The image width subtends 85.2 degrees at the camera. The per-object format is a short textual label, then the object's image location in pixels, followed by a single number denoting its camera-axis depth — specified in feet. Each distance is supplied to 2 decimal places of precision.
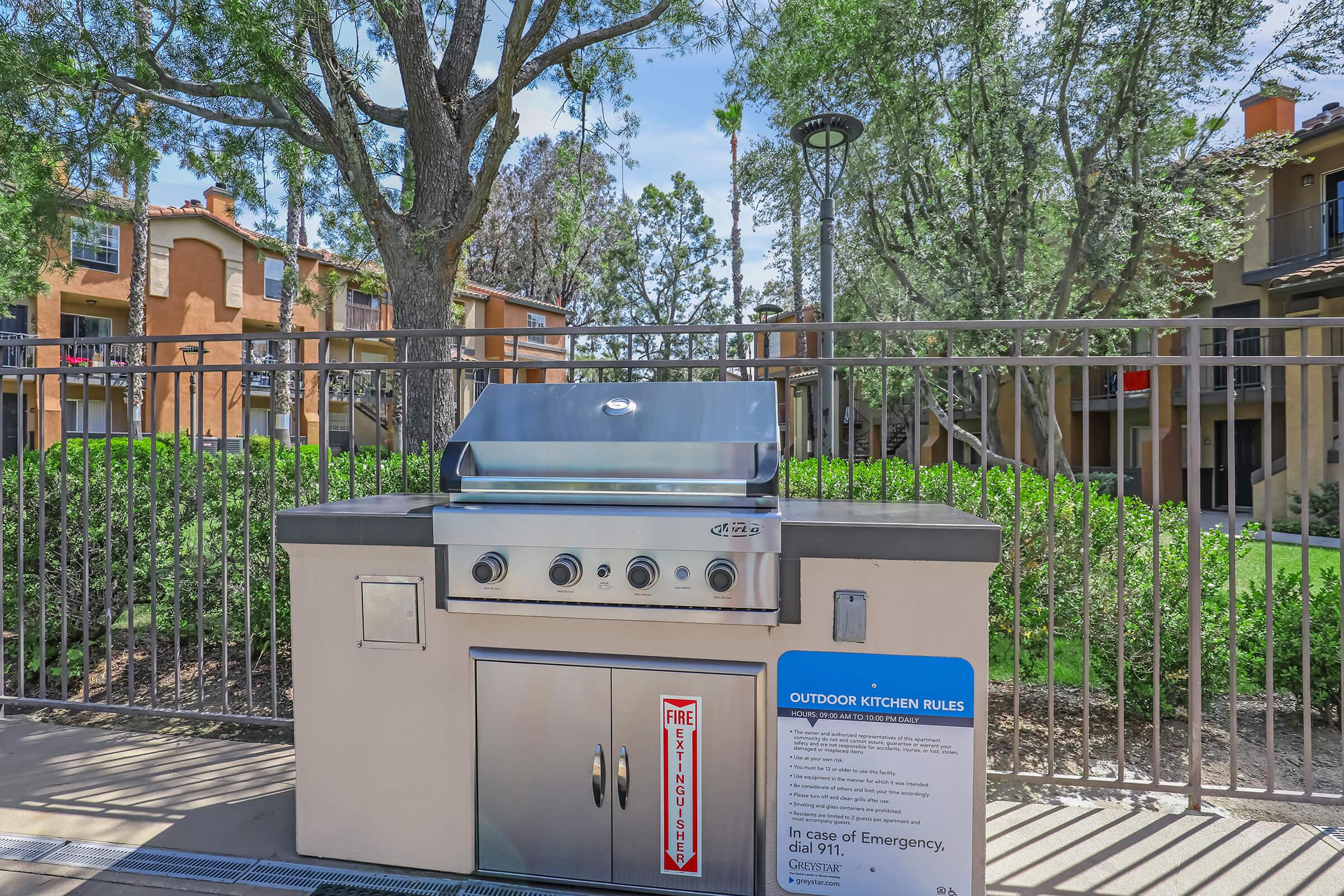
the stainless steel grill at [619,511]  6.67
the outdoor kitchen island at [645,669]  6.73
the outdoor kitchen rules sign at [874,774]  6.70
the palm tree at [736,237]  65.51
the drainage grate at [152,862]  8.06
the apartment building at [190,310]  67.51
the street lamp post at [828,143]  21.31
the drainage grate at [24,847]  8.43
